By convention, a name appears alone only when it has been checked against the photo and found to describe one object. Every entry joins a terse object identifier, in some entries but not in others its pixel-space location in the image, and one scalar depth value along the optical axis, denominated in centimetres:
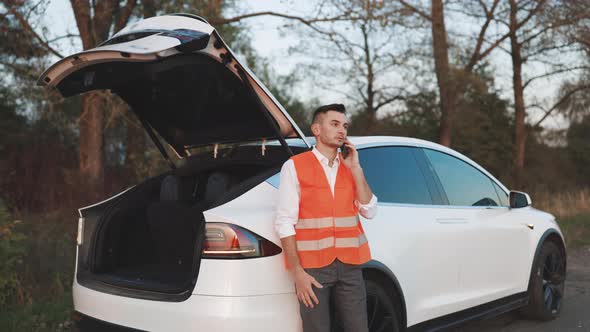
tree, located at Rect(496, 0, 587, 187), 1619
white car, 281
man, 273
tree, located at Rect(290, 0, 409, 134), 1061
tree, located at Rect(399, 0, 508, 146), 1508
